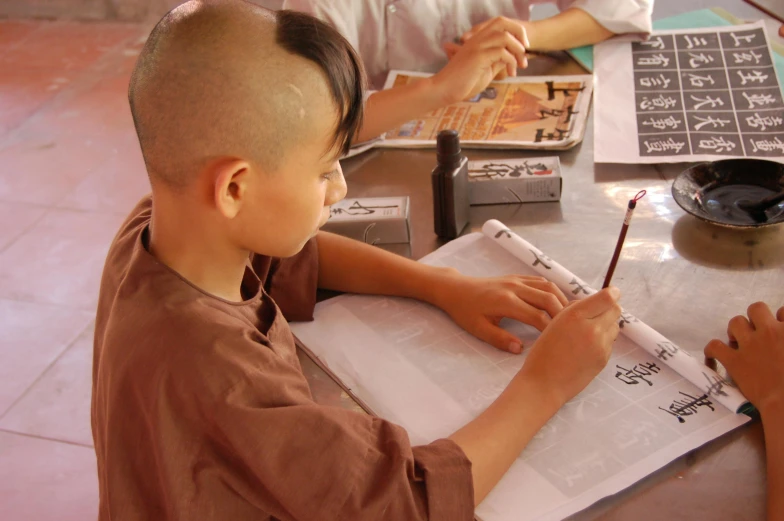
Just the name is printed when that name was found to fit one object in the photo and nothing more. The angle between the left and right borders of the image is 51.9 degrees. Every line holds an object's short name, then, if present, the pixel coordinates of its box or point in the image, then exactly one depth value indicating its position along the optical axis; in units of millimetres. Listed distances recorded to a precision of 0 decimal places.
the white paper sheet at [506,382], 638
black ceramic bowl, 924
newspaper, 1088
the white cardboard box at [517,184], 974
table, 624
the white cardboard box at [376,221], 945
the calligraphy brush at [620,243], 719
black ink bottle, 898
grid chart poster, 1038
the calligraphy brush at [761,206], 907
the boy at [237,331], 591
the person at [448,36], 1146
